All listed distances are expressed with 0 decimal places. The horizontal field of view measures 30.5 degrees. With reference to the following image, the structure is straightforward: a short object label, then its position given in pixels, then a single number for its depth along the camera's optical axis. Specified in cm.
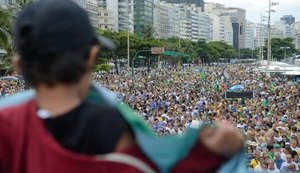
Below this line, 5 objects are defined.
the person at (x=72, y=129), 120
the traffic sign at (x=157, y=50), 5850
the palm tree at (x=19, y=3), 2528
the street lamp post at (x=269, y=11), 6683
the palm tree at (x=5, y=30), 2336
